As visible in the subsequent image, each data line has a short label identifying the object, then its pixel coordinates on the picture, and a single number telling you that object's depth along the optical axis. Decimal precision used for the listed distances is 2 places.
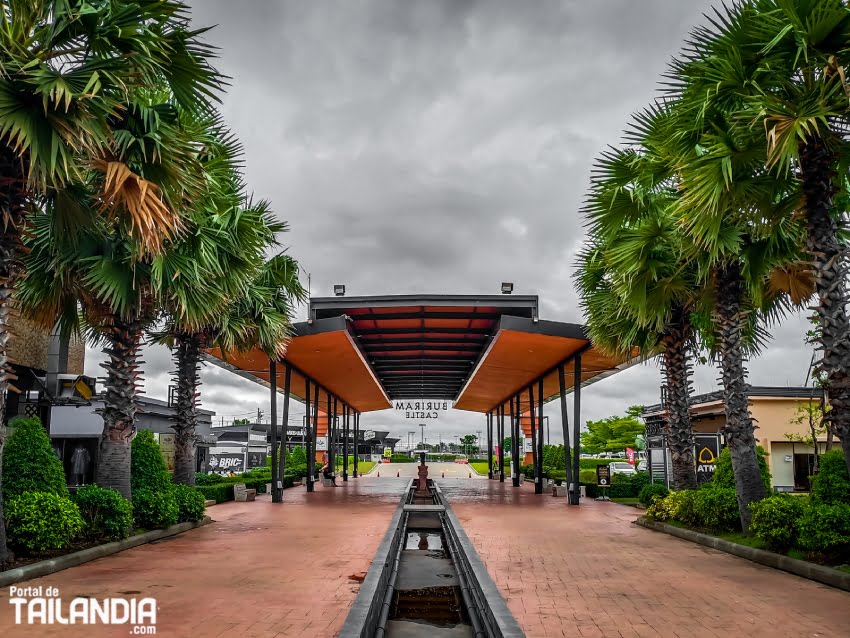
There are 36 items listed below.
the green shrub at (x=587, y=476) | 28.41
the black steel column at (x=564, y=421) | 21.28
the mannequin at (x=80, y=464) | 19.59
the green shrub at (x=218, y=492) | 20.12
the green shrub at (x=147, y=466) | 12.43
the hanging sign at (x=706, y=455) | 18.84
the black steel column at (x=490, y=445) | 38.79
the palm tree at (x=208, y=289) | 11.14
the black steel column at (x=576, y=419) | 19.69
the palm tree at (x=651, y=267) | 11.26
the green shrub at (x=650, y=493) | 15.41
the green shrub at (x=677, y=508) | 12.55
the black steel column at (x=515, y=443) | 30.47
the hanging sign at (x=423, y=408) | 43.25
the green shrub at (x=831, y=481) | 9.00
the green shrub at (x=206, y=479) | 23.22
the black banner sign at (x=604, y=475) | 22.52
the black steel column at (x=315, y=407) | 29.98
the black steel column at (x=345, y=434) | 35.02
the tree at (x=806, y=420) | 17.53
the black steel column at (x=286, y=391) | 22.83
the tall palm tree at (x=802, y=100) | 6.96
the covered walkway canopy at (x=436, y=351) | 17.48
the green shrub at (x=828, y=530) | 8.29
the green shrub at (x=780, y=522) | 9.23
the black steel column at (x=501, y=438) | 35.19
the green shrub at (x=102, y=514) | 10.34
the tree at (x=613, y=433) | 70.94
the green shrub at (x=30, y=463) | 9.18
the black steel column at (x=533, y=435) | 25.63
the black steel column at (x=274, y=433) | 20.73
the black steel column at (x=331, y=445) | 32.44
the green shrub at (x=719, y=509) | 11.43
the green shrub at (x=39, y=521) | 8.52
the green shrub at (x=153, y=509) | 11.80
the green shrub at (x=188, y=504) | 13.41
